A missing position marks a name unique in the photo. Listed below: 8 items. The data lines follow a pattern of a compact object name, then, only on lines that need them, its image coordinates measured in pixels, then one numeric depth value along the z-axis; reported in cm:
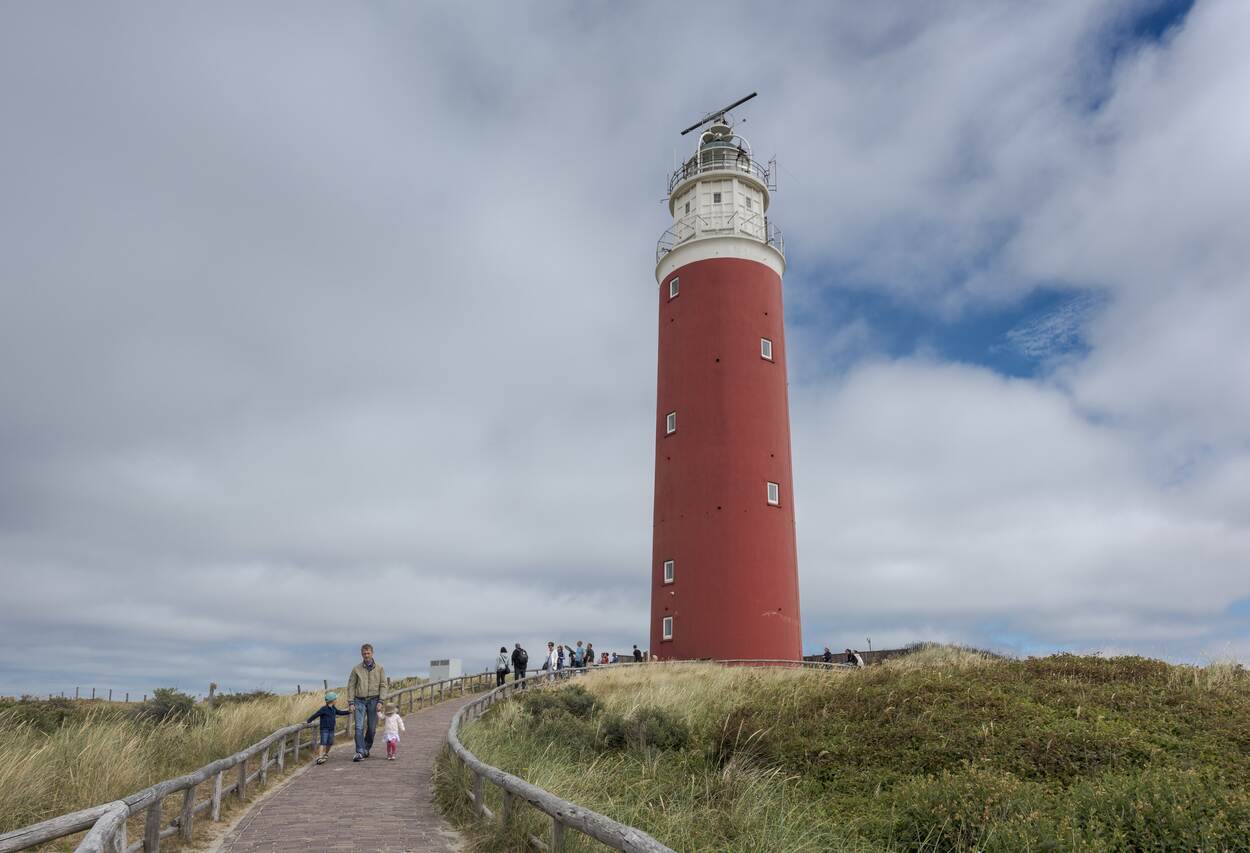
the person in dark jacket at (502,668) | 2783
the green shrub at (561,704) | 1610
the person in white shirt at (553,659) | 2782
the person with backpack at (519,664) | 2600
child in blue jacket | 1519
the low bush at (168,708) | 1743
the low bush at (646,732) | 1279
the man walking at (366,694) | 1433
